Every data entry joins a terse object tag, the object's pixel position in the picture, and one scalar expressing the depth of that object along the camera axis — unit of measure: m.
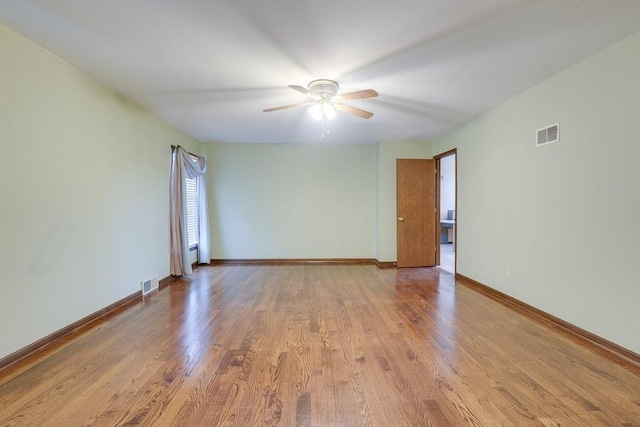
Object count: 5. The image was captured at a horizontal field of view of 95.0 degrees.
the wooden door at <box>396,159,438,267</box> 5.55
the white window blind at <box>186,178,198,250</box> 5.26
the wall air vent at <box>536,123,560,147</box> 2.89
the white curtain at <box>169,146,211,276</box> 4.57
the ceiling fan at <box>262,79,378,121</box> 2.76
